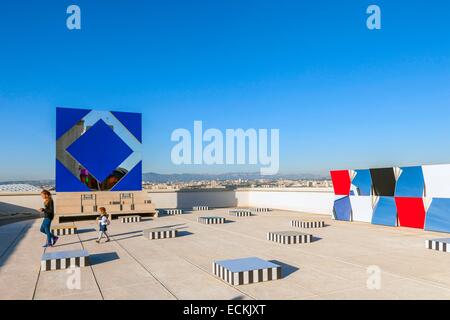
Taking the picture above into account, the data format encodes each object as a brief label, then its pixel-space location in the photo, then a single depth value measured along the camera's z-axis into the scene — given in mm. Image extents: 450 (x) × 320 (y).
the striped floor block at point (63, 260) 10773
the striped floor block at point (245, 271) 8969
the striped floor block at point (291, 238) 15625
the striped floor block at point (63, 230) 19156
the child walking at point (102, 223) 16000
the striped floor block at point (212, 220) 23797
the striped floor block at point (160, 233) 17359
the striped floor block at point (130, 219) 25488
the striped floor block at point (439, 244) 13419
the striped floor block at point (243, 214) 29234
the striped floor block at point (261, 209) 33469
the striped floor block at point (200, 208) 35747
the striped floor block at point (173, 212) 30969
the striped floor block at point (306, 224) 21438
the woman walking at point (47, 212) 14203
